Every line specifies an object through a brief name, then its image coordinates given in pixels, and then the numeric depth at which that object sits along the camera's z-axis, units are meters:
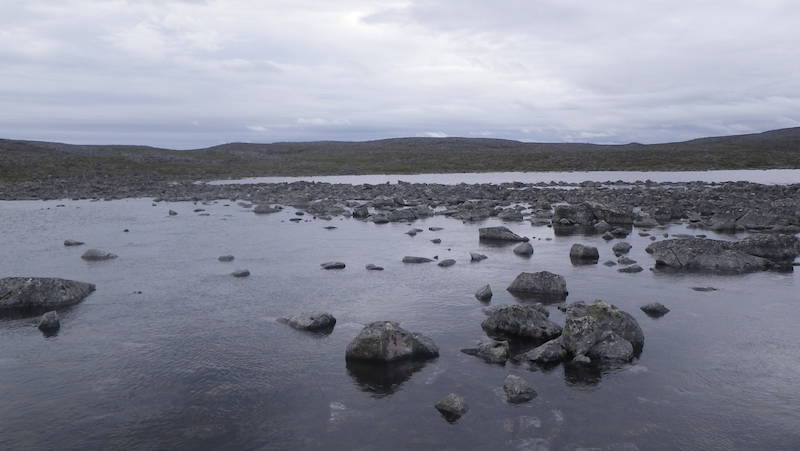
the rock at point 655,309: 17.02
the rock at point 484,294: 18.61
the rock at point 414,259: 25.11
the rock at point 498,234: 31.41
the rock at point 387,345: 13.52
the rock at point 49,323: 15.88
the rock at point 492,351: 13.41
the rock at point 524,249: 26.90
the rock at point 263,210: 47.16
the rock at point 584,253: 25.64
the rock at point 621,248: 27.16
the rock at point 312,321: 15.96
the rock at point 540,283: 19.34
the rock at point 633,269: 22.77
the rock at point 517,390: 11.38
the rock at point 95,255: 25.92
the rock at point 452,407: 10.79
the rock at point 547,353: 13.39
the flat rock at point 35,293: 17.92
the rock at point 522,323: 14.91
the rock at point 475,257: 25.52
